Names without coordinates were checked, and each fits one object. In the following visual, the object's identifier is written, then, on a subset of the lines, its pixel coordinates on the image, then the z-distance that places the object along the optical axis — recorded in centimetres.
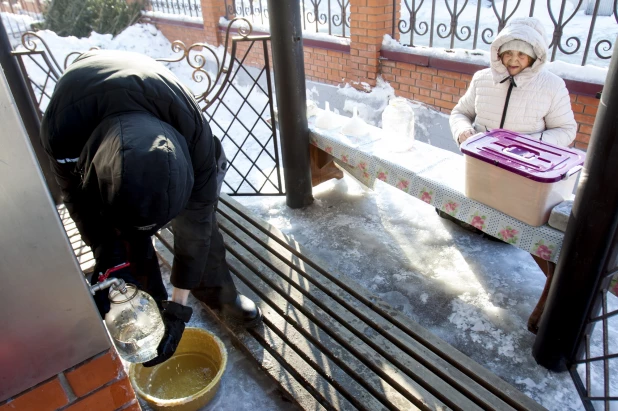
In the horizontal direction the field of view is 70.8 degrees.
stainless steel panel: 64
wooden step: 191
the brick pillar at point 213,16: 741
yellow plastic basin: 202
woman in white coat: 240
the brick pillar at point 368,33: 471
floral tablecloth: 216
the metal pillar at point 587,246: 162
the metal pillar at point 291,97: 301
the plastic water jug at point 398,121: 315
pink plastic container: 200
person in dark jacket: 120
